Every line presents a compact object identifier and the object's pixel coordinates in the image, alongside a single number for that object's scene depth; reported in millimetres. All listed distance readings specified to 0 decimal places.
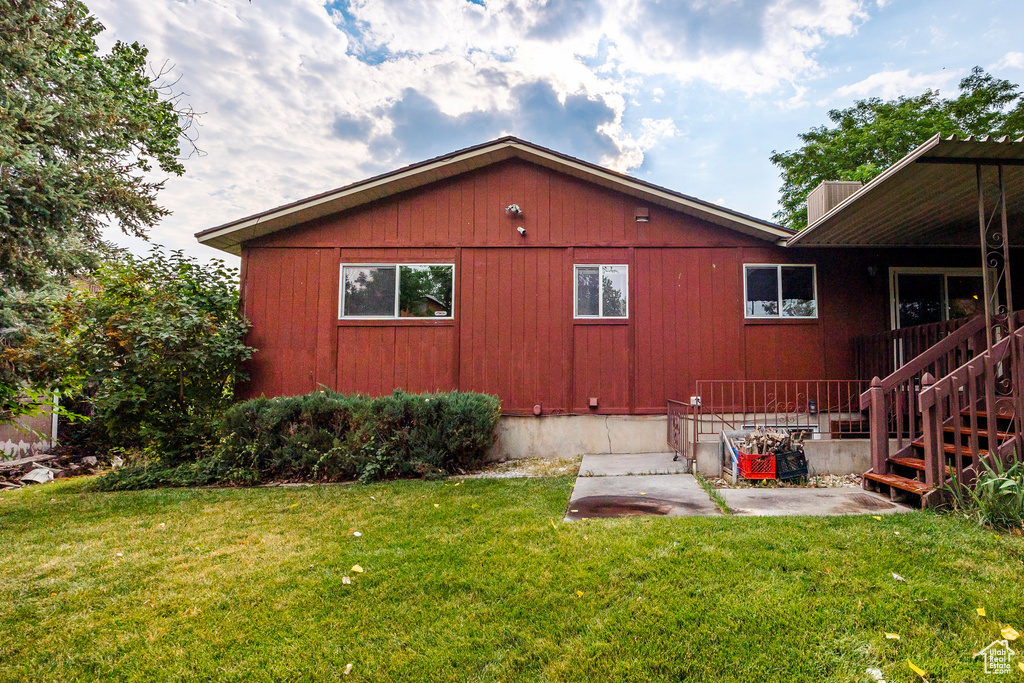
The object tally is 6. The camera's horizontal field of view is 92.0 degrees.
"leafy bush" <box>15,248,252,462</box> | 6852
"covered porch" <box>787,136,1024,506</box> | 4145
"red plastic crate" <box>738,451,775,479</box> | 5352
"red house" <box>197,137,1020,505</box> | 7879
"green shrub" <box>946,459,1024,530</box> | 3520
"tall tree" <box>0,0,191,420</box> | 5527
